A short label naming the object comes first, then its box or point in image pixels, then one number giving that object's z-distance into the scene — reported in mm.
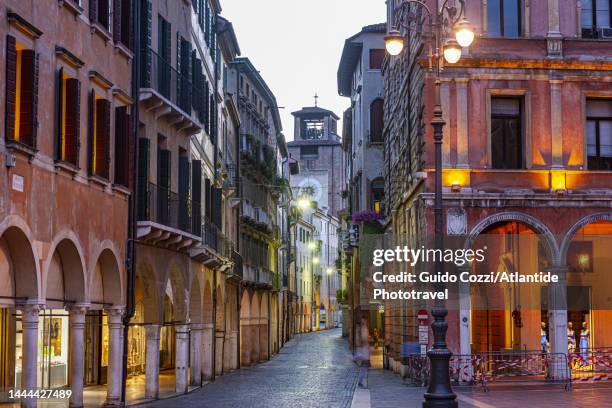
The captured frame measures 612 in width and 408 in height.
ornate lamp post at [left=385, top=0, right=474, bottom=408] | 20500
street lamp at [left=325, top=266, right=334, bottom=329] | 137375
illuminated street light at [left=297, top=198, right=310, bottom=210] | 90119
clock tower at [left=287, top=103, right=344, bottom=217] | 126688
